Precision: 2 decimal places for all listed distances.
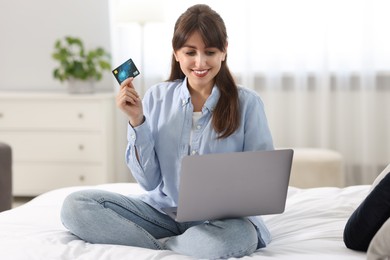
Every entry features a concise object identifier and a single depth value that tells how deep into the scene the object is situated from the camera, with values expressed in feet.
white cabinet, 19.92
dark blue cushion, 8.58
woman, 9.42
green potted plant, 20.30
